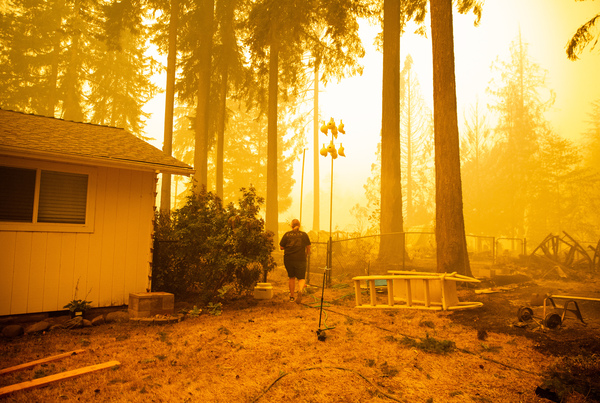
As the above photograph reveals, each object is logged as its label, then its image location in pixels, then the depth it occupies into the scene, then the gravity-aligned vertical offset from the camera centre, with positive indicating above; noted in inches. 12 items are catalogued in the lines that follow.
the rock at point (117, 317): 289.4 -60.3
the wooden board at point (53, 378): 159.9 -64.7
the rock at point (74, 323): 268.2 -60.2
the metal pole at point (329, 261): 475.0 -27.0
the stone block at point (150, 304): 295.3 -51.8
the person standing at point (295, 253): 374.9 -12.1
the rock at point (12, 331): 245.5 -60.4
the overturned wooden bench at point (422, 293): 299.1 -45.2
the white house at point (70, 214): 273.7 +21.5
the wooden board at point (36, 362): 183.6 -64.3
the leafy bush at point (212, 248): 343.3 -6.7
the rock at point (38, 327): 255.0 -60.7
